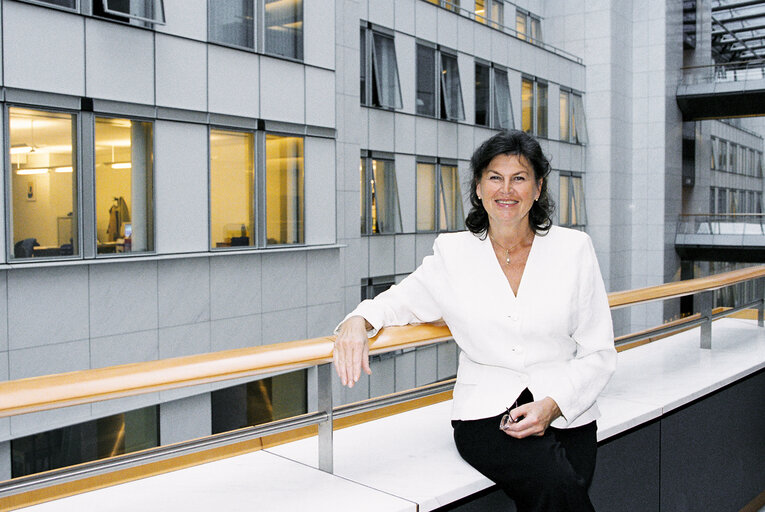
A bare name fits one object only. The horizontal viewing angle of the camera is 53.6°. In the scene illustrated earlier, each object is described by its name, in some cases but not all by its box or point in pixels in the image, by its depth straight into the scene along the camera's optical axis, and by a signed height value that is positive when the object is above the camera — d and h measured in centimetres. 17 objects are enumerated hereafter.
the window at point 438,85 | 2142 +432
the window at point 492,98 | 2406 +440
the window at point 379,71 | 1927 +424
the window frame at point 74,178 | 1100 +81
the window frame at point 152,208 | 1300 +46
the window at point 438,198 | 2194 +104
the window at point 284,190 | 1561 +93
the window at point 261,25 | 1416 +411
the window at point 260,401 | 1433 -335
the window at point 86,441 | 1145 -331
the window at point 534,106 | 2708 +458
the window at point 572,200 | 3019 +127
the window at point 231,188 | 1427 +89
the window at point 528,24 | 2966 +841
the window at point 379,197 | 1956 +95
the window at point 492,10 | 2644 +796
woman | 268 -37
